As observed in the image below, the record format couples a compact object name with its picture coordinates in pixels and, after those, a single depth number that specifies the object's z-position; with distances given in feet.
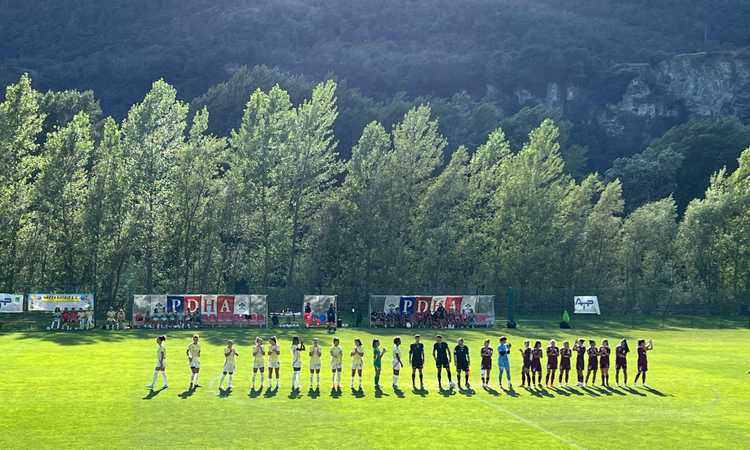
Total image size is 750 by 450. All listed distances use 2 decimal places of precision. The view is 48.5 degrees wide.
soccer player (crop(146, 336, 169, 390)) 103.50
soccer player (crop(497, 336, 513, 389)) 107.24
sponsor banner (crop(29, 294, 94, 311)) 193.88
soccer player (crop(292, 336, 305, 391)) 103.55
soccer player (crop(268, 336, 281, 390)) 104.78
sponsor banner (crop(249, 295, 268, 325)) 202.80
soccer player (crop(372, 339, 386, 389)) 106.11
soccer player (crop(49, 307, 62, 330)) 191.31
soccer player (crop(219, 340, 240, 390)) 101.91
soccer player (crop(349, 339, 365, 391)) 104.37
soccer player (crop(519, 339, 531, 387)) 107.96
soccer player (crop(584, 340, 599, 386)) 111.34
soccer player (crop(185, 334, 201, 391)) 103.45
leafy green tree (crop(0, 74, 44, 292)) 222.28
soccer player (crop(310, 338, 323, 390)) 104.78
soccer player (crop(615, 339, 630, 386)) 111.55
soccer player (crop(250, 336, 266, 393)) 104.12
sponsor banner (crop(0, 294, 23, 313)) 196.38
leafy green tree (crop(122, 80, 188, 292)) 240.32
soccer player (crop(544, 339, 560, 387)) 110.42
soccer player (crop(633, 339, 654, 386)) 112.27
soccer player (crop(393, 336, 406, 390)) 106.61
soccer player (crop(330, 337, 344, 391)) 103.76
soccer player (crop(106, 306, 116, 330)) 193.88
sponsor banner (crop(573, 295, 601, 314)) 257.75
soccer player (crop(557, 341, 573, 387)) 109.81
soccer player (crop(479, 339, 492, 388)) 106.42
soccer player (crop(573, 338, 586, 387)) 111.45
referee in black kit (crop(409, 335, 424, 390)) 105.40
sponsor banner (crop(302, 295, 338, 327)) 203.72
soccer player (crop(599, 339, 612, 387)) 110.73
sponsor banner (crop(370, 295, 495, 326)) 207.92
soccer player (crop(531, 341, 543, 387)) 108.99
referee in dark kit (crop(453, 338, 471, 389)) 106.93
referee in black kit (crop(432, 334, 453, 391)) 105.91
